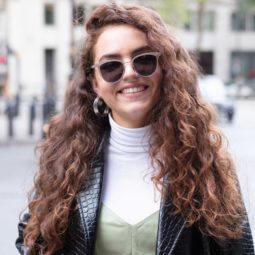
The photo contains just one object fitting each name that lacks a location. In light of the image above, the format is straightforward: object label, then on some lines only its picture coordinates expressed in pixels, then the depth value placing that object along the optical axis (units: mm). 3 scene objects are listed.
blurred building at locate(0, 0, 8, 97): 23375
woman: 1950
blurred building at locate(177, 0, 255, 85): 54219
